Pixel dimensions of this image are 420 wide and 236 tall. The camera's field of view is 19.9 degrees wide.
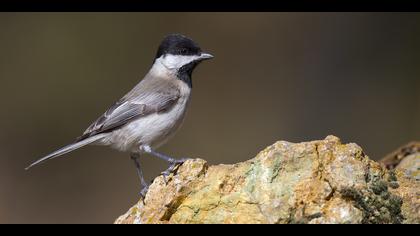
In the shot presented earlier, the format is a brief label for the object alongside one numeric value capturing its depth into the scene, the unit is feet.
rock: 22.72
